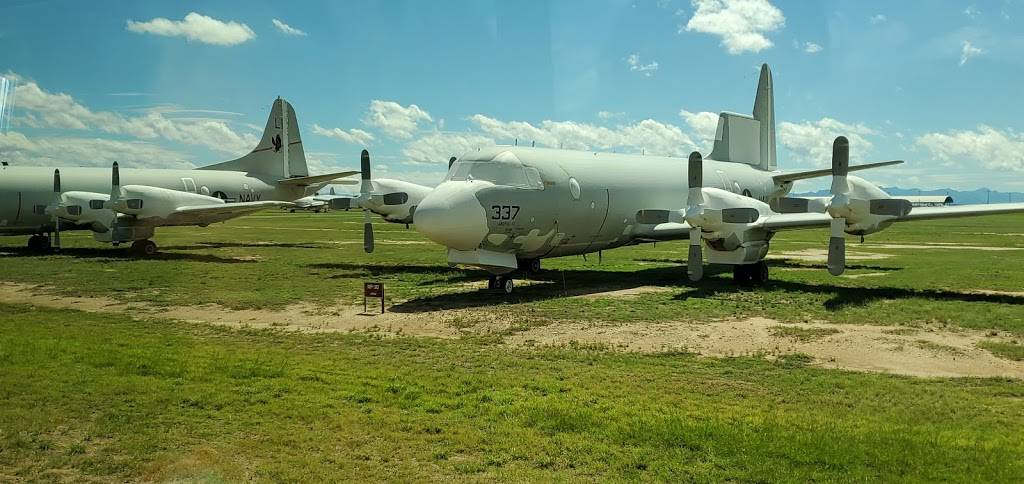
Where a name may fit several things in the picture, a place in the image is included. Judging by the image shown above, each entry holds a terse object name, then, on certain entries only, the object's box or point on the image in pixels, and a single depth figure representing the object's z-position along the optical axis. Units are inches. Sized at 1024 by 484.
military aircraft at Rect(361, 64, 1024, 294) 732.0
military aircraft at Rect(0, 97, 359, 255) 1311.5
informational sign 657.6
